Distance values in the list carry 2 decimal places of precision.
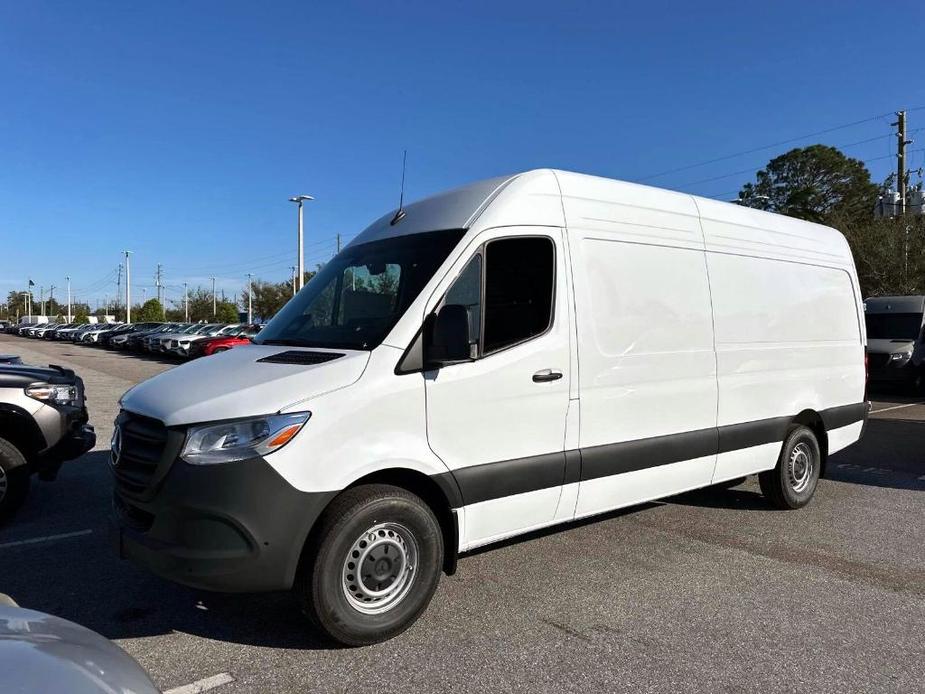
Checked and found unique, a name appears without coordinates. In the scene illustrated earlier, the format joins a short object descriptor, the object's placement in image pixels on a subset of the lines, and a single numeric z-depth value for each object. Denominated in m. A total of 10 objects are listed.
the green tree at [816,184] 45.62
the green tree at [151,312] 86.06
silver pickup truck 5.56
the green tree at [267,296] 82.88
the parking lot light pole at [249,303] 85.25
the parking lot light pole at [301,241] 36.21
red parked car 26.12
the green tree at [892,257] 24.22
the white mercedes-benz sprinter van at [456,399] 3.26
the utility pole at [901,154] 27.99
